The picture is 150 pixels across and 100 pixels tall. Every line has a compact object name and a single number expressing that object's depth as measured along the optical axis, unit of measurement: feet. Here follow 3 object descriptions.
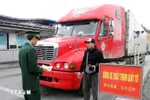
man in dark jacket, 10.58
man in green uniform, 7.20
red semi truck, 12.57
